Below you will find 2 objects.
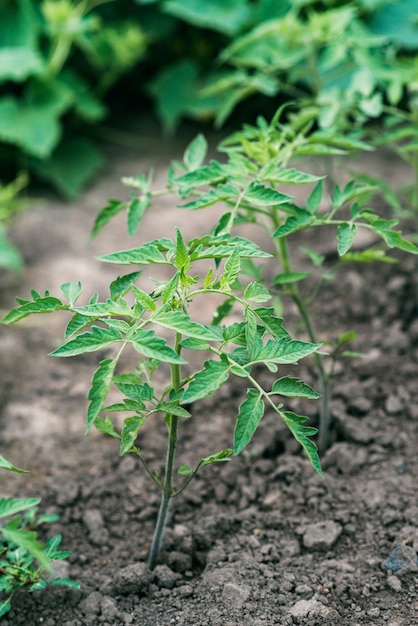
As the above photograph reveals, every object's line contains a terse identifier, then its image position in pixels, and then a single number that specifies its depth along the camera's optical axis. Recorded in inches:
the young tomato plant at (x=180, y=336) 51.2
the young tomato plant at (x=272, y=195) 55.3
